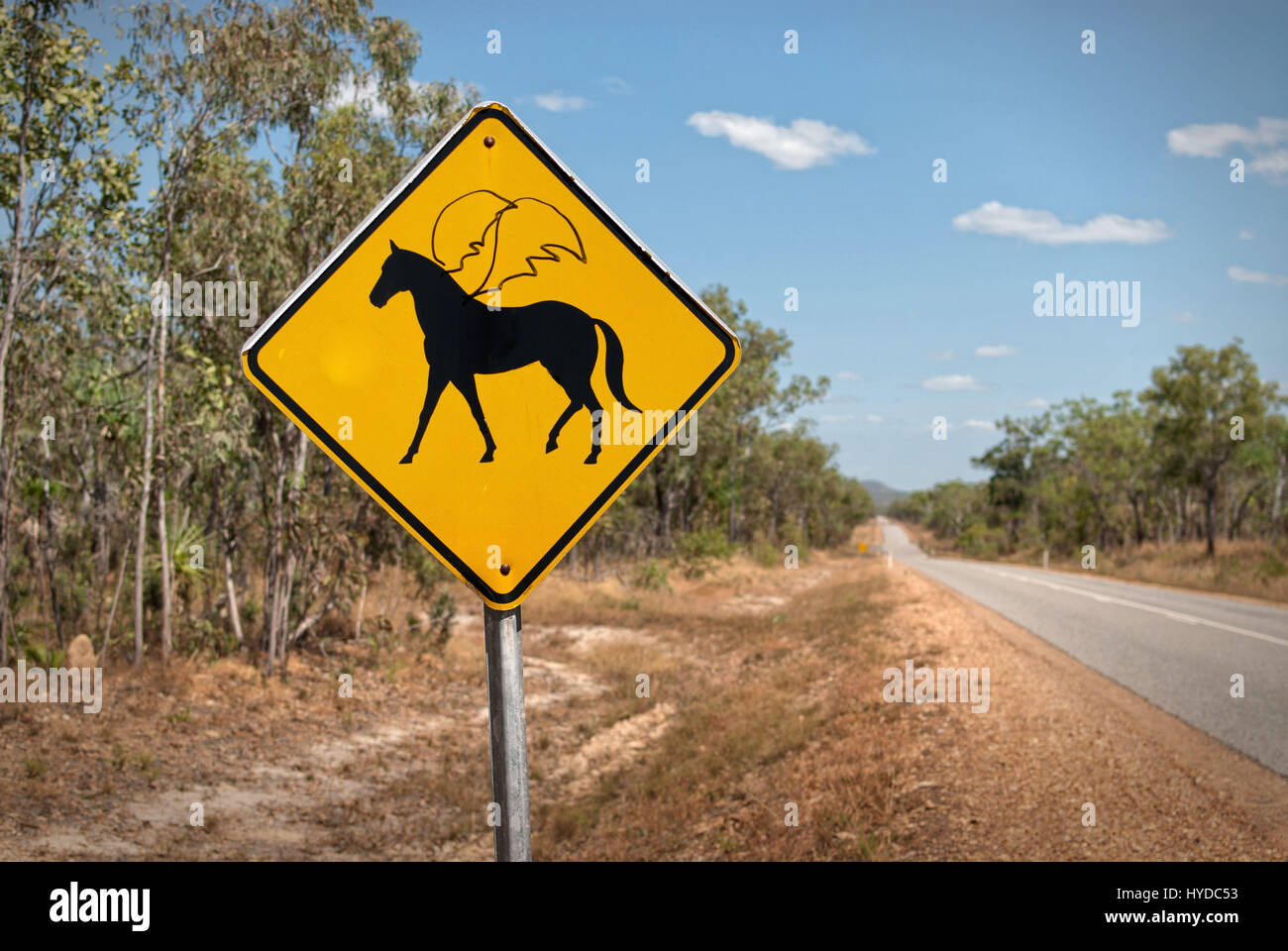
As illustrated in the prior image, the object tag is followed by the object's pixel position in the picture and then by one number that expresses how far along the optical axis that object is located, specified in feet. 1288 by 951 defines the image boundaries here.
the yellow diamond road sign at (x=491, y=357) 6.09
